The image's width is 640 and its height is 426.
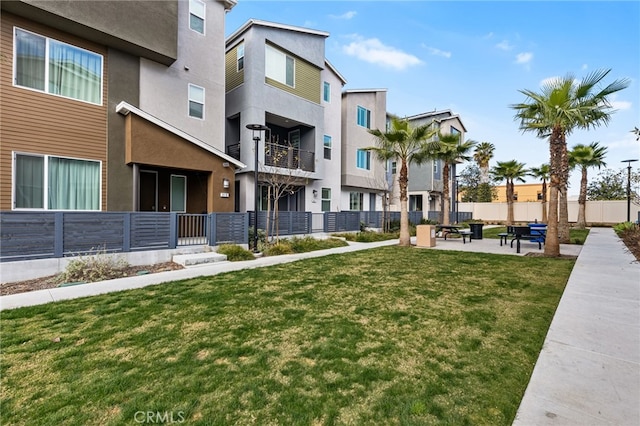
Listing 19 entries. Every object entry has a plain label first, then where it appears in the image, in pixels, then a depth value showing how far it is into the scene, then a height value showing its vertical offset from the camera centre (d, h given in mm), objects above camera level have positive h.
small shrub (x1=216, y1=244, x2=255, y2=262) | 10328 -1555
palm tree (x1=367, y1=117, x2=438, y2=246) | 13578 +3306
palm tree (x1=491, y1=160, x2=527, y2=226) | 27016 +3796
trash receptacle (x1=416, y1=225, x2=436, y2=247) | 13766 -1175
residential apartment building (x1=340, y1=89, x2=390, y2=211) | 21875 +4576
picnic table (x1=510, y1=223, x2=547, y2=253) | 12317 -957
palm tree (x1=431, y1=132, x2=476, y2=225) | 18922 +3975
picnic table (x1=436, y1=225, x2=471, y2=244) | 16702 -1027
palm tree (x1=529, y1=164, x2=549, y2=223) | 26922 +3787
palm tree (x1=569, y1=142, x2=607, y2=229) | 22562 +4398
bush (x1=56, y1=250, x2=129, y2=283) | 7559 -1658
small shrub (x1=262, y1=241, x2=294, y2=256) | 11570 -1604
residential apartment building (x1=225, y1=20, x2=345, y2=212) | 15031 +5650
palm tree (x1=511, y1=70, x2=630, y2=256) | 10188 +3821
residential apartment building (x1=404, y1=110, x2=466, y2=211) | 29672 +3554
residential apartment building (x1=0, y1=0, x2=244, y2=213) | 8812 +3669
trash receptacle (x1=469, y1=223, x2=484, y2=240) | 16484 -1013
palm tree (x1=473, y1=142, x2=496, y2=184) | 38688 +8004
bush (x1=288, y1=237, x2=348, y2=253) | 12781 -1558
